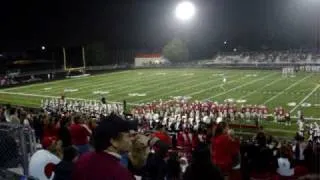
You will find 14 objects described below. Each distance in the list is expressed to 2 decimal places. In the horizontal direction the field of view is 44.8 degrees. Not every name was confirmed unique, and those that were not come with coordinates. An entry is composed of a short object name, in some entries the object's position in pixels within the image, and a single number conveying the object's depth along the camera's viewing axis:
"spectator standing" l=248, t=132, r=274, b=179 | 5.66
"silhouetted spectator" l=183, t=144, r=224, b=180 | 3.47
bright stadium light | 39.74
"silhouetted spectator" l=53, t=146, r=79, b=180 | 3.94
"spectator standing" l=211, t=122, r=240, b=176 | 5.05
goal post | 37.46
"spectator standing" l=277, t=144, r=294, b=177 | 5.78
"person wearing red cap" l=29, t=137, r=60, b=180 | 4.27
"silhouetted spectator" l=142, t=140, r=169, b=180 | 4.20
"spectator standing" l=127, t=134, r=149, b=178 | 3.45
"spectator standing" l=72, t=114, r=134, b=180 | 2.56
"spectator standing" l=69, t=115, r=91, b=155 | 6.71
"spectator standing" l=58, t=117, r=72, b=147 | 6.31
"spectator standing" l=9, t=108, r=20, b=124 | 8.40
